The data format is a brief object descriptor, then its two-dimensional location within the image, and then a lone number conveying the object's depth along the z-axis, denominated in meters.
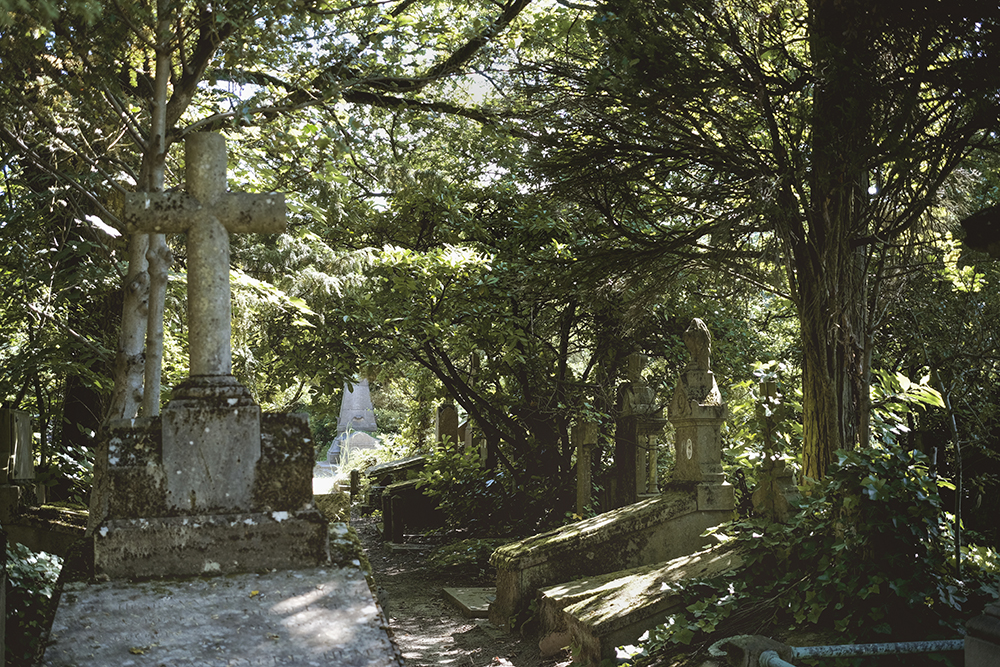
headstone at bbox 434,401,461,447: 16.84
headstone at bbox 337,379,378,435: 27.61
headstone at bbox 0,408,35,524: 8.32
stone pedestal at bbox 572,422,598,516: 10.57
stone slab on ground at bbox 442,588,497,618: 8.56
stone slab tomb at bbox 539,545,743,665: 6.15
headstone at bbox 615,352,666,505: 10.45
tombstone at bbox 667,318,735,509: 7.71
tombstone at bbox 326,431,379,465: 25.38
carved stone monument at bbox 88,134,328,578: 3.50
